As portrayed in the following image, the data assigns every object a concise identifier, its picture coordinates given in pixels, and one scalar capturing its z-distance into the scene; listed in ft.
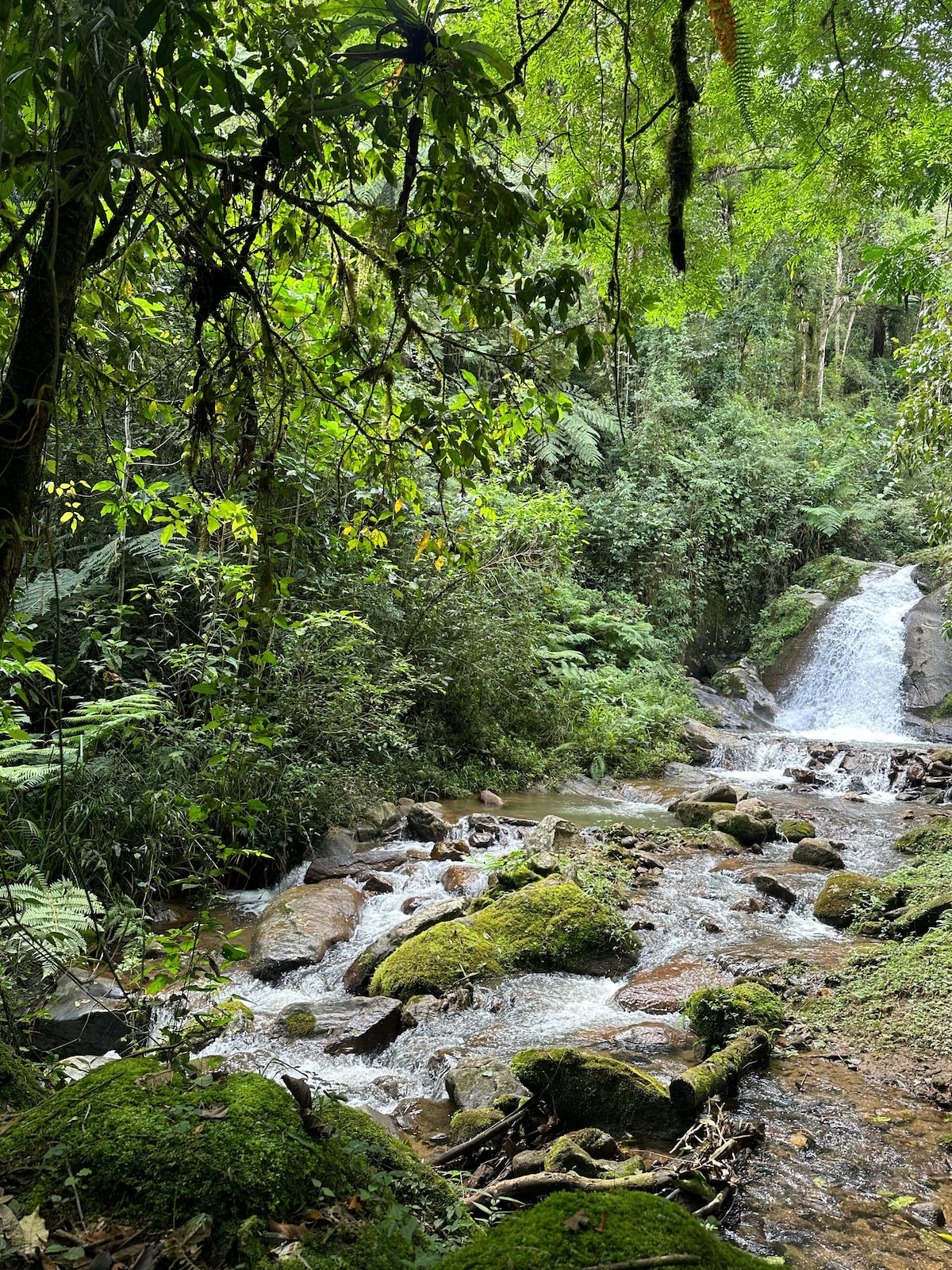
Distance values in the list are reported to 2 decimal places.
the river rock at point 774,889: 22.70
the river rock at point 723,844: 28.09
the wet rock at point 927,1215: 10.48
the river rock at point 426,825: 28.14
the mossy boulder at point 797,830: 29.17
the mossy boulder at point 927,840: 25.91
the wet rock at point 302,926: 18.52
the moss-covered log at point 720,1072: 12.55
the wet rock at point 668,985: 17.17
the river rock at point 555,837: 25.68
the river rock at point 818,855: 25.95
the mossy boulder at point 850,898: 20.98
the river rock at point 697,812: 31.45
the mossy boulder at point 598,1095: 12.46
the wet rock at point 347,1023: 15.47
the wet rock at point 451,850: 25.57
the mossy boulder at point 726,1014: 15.21
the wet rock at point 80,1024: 13.20
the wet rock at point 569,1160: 10.17
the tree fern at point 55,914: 13.11
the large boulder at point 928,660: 48.62
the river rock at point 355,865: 23.85
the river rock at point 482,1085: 12.94
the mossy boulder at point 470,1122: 12.10
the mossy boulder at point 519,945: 17.54
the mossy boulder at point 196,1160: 5.61
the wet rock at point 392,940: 18.03
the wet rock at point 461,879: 23.24
